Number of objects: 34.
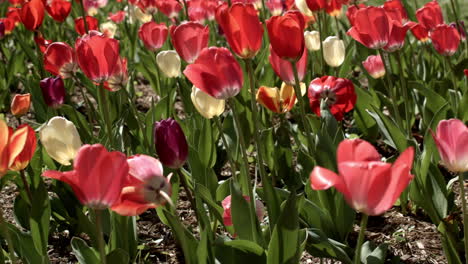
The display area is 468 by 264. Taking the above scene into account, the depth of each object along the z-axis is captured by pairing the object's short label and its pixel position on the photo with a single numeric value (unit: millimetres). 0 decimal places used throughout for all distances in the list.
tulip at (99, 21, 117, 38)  4014
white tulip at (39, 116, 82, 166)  1747
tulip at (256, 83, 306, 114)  2182
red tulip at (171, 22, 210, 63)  2004
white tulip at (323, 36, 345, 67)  2639
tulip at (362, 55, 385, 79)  2787
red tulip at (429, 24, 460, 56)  2539
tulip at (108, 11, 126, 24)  4680
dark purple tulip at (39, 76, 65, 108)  2436
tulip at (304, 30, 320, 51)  2887
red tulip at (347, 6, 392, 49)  1938
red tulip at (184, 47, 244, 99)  1410
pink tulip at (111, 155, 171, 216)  1146
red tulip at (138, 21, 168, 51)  2820
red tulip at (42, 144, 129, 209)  1086
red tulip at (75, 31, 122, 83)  1655
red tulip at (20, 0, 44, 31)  2818
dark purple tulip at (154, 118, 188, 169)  1447
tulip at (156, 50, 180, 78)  2615
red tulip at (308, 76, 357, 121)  2070
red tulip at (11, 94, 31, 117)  2371
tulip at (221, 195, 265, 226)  1633
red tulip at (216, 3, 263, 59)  1501
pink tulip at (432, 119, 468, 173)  1247
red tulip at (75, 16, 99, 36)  3311
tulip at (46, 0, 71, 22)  3146
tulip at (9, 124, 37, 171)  1461
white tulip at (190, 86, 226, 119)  1850
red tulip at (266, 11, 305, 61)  1487
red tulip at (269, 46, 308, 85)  1812
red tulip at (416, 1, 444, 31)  2713
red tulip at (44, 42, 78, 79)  2268
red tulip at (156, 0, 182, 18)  3632
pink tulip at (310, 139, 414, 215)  985
